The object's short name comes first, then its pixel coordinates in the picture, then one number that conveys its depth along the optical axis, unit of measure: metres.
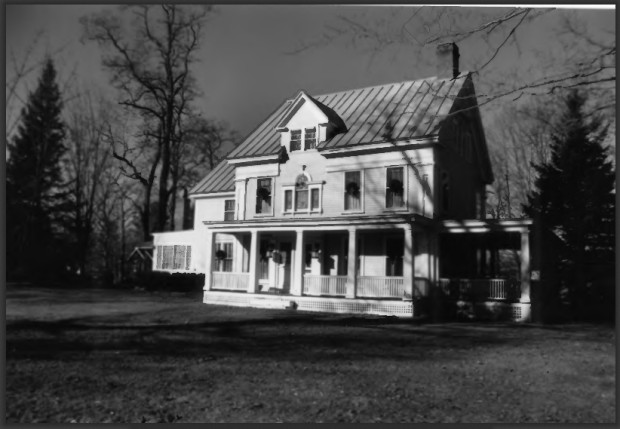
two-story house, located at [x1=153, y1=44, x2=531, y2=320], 10.64
